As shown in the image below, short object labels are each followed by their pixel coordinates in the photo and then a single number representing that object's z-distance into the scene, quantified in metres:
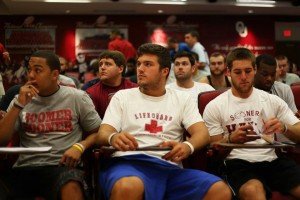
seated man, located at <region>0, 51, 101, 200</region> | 2.20
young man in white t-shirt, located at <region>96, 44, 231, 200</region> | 2.00
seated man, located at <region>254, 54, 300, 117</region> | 3.02
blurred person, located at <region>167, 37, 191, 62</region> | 7.05
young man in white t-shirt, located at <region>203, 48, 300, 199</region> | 2.26
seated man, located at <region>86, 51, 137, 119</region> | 3.23
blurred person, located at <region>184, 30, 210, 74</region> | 6.96
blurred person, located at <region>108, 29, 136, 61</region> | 7.79
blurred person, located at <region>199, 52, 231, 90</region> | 4.57
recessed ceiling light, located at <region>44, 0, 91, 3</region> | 8.90
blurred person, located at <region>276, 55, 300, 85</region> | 5.78
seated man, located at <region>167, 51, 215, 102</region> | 4.01
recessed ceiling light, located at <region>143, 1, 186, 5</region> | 9.34
